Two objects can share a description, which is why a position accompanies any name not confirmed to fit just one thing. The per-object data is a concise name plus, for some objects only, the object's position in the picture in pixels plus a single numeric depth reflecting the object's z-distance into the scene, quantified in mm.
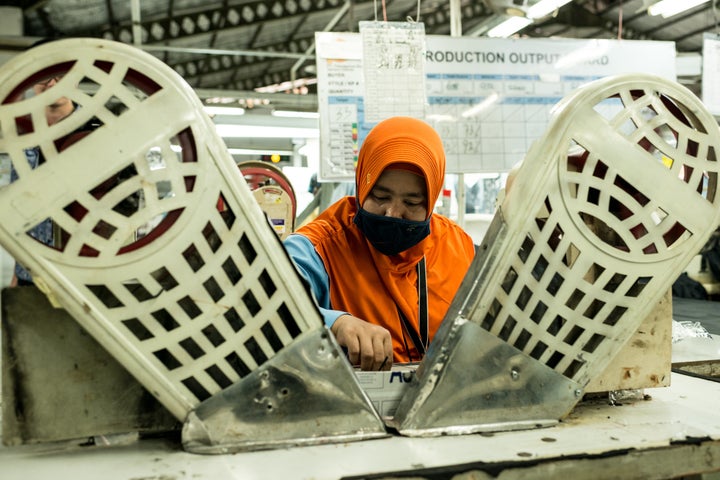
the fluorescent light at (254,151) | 6953
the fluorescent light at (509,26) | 3490
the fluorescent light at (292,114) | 5958
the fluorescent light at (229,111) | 5703
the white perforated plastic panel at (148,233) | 651
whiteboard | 2672
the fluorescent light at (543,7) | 3055
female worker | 1325
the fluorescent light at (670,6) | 3156
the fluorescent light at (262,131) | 5668
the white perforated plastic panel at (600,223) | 801
